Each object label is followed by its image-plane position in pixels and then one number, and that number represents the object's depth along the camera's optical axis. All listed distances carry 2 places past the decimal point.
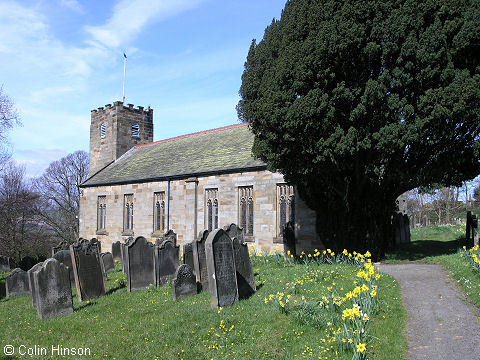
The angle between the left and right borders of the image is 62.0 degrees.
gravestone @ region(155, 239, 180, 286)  11.38
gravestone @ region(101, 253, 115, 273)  15.33
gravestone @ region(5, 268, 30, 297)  11.76
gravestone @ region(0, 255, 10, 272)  17.25
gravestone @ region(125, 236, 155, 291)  11.03
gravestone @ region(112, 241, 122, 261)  18.12
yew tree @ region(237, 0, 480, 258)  10.06
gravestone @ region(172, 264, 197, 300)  9.09
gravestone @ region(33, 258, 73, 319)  8.45
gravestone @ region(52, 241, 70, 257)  15.24
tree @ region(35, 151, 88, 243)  42.59
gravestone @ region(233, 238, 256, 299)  8.96
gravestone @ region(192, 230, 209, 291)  10.18
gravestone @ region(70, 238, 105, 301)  10.16
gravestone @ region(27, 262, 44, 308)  8.98
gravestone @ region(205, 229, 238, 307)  8.06
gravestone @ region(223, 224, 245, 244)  13.38
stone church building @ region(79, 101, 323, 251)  16.91
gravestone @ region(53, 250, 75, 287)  12.60
